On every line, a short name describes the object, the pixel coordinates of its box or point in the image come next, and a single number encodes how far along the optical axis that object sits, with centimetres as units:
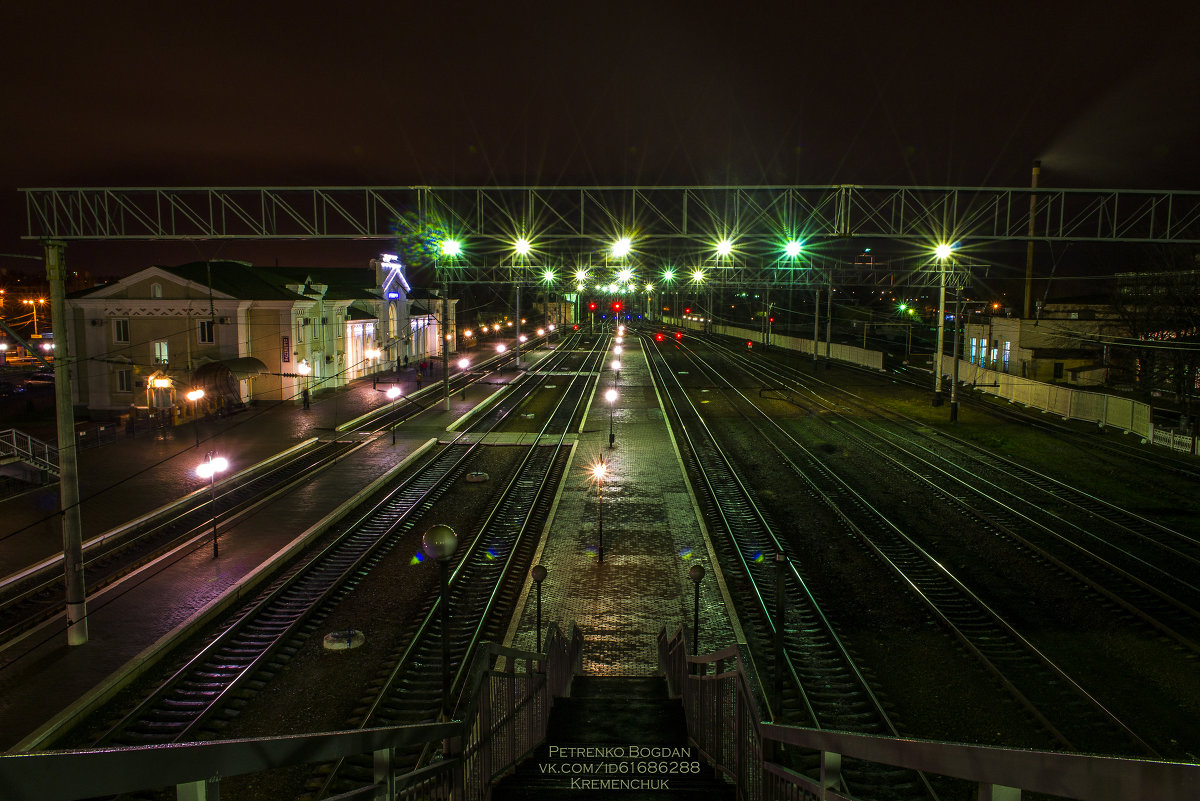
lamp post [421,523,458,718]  799
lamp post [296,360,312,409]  3888
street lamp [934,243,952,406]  2955
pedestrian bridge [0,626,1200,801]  174
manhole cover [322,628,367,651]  1184
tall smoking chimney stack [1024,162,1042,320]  5009
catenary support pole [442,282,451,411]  3128
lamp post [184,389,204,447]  3228
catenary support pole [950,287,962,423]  3047
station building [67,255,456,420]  3509
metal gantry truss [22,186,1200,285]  2058
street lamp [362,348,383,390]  5042
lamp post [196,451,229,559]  1622
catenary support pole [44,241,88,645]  1080
